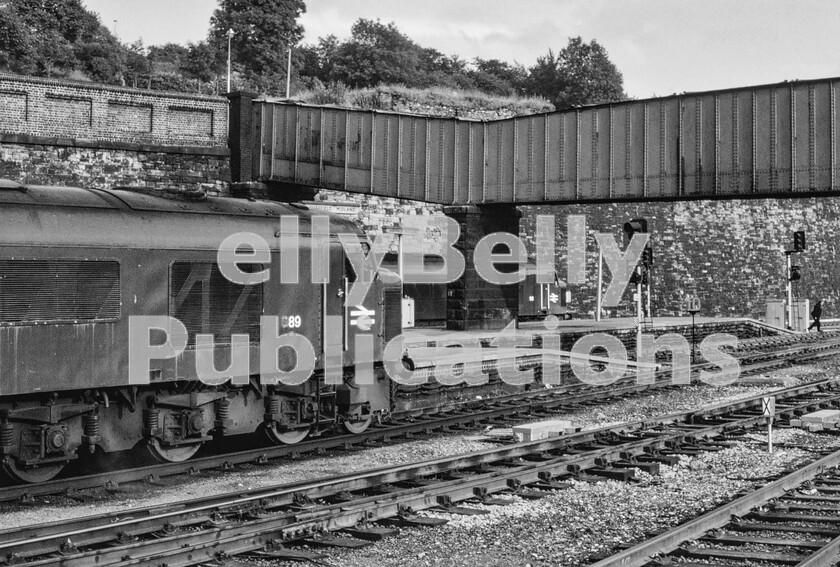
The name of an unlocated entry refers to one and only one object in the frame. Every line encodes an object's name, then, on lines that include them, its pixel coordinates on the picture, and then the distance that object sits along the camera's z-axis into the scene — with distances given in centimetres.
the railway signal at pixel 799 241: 3941
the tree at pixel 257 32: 6331
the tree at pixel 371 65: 7069
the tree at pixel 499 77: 8279
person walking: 4309
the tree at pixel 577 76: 7912
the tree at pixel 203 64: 6028
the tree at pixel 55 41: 4738
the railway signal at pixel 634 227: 2556
